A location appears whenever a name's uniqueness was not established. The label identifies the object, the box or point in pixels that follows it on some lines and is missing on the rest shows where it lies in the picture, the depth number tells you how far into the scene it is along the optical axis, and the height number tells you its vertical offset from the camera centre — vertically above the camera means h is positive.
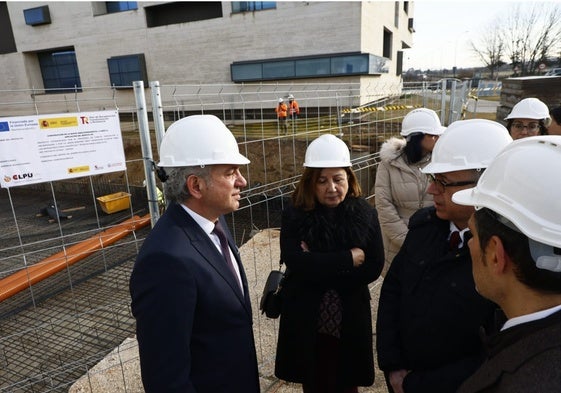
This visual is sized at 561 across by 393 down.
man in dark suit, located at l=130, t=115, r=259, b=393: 1.41 -0.72
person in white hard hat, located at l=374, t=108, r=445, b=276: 3.12 -0.73
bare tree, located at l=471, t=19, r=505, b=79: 35.59 +2.72
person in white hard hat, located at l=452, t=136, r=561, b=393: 0.92 -0.50
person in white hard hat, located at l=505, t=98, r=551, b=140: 4.08 -0.39
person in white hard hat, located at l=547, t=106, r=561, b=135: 4.16 -0.49
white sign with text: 1.98 -0.23
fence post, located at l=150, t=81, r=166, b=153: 2.29 -0.04
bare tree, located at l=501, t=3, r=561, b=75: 29.45 +2.50
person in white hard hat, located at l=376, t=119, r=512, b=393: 1.65 -0.95
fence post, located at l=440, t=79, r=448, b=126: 6.42 -0.27
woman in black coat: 2.26 -1.12
